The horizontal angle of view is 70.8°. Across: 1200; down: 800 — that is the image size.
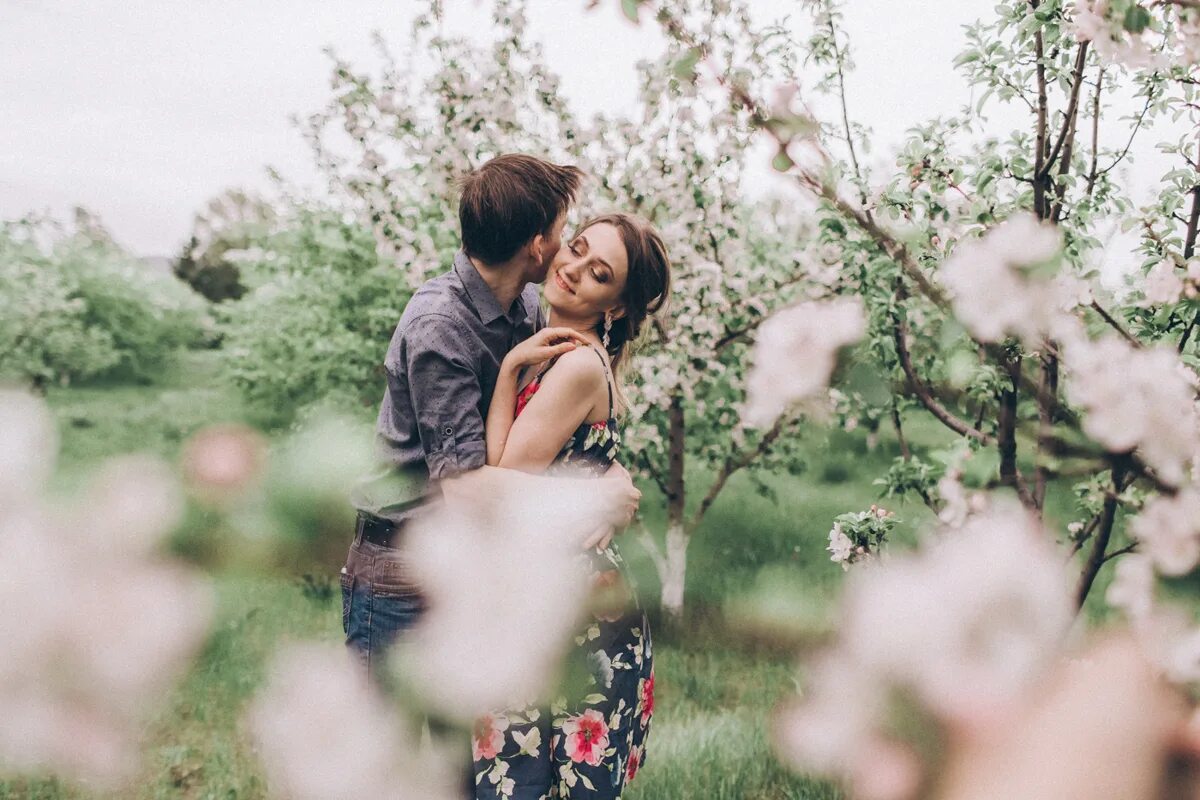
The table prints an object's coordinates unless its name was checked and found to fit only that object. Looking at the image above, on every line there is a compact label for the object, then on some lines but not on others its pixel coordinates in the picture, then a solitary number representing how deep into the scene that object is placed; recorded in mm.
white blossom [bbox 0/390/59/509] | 938
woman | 1929
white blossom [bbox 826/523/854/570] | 2236
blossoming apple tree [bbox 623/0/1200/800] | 1068
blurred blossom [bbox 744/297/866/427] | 1157
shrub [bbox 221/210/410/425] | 6121
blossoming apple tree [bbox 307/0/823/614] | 4238
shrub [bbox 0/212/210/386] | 12609
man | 1872
